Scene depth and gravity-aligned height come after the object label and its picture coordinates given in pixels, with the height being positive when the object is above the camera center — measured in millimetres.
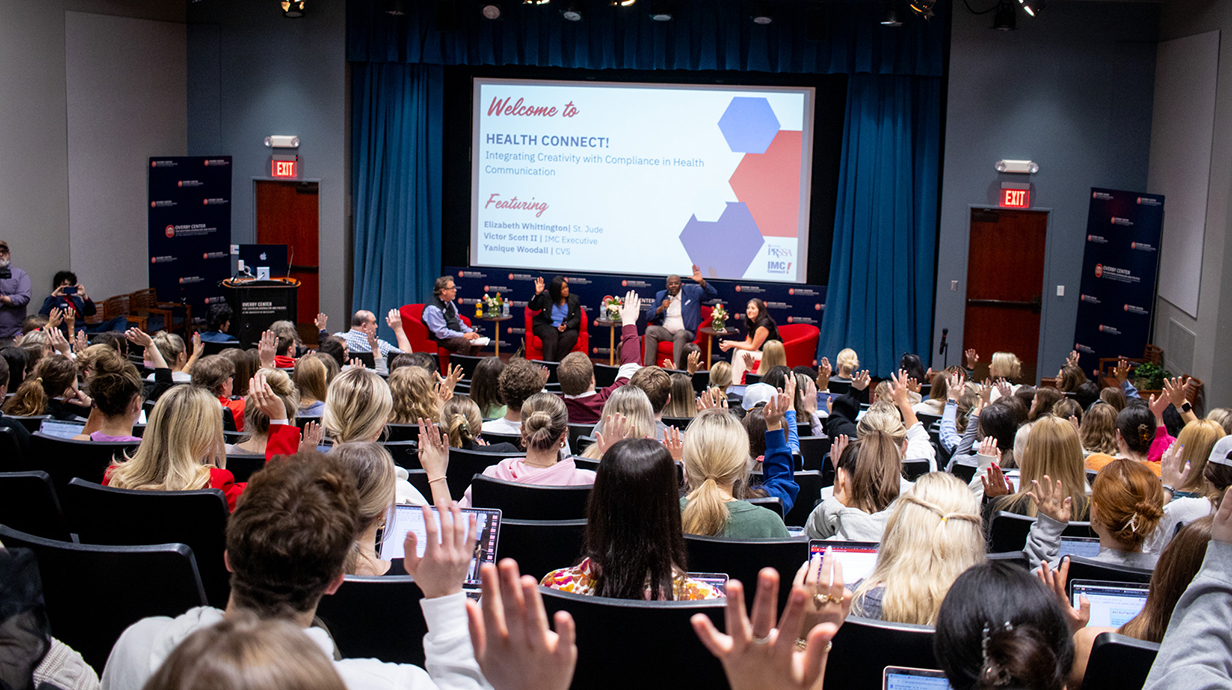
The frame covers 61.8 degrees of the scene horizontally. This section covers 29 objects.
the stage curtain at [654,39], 10570 +2099
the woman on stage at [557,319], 10695 -895
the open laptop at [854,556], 2656 -809
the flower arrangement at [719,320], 10438 -814
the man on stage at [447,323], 10039 -924
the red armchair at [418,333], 10281 -1051
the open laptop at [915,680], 1770 -744
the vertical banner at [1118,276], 9391 -209
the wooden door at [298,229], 12039 -65
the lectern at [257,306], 10484 -848
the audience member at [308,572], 1486 -528
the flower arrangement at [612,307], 10922 -764
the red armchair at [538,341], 10938 -1147
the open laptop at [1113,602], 2400 -810
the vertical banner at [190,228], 11203 -83
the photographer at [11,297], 9125 -743
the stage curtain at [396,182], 11586 +520
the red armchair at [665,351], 10797 -1189
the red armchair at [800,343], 10375 -1015
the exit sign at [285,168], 11805 +634
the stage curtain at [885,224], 10781 +223
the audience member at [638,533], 2412 -698
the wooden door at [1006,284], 10859 -366
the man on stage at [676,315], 10672 -810
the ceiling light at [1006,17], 9953 +2236
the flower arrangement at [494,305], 10805 -770
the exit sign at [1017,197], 10633 +544
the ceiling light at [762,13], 10164 +2238
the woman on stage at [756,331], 10039 -884
